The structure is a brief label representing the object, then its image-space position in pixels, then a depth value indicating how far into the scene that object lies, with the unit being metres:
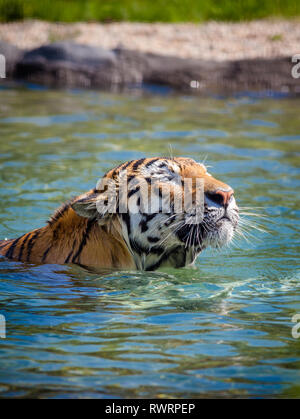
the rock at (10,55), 10.94
